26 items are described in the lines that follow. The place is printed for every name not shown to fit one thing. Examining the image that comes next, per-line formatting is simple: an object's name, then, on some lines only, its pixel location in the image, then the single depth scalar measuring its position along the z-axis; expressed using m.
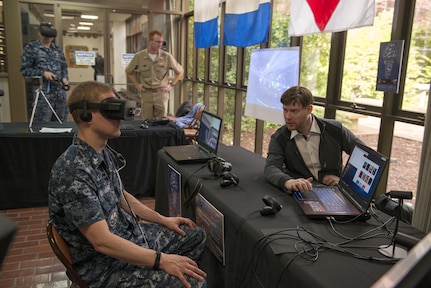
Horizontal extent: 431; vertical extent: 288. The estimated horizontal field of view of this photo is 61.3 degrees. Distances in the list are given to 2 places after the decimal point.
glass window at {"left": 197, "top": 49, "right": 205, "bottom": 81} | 6.57
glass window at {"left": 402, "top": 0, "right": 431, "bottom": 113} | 2.42
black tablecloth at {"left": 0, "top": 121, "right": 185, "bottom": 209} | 3.45
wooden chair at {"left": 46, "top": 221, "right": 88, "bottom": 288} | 1.35
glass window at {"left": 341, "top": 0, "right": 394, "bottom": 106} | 2.69
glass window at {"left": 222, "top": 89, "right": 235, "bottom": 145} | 5.40
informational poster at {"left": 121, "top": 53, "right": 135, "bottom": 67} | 7.50
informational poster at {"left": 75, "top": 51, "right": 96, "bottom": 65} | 7.19
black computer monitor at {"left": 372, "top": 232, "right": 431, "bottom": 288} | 0.34
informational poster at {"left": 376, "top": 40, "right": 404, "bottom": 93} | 2.45
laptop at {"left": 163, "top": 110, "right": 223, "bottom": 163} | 2.53
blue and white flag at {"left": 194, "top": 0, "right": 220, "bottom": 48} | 5.01
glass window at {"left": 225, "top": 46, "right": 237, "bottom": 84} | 5.18
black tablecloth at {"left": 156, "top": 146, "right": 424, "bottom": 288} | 1.19
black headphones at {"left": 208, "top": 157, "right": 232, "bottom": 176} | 2.20
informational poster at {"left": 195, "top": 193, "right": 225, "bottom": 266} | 1.78
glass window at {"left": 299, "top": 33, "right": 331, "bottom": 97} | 3.36
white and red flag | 2.49
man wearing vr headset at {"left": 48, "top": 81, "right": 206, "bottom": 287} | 1.34
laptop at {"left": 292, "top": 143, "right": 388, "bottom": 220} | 1.52
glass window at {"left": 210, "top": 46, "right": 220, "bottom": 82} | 5.82
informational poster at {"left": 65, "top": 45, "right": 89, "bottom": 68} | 7.14
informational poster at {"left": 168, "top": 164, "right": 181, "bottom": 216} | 2.39
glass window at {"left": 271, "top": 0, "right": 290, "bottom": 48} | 3.97
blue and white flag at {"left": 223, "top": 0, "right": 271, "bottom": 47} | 3.76
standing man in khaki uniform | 5.17
